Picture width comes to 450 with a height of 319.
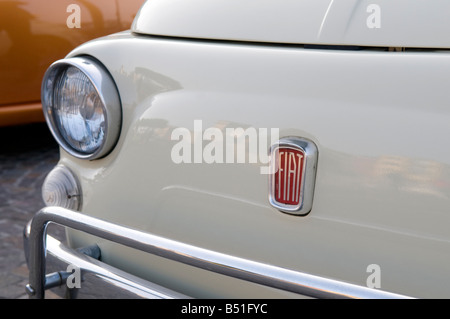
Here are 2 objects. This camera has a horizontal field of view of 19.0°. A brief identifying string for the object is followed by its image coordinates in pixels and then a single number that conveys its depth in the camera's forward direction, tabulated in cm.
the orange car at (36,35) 379
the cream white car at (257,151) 159
